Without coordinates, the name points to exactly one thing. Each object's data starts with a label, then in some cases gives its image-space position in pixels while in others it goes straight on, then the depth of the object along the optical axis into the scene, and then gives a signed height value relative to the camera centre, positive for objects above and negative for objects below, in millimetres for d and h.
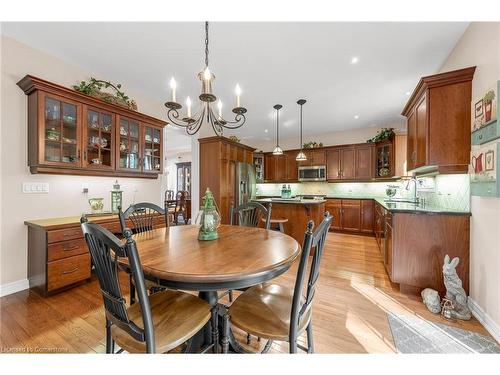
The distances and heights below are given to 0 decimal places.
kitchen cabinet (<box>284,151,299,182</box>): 6473 +601
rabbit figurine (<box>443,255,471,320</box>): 1898 -955
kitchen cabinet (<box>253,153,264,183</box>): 6844 +644
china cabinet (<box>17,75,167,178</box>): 2299 +648
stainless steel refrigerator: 4808 +61
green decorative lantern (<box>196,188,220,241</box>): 1510 -259
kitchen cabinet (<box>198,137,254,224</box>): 4348 +333
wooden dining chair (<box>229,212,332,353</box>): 1024 -731
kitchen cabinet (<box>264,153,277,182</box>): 6816 +609
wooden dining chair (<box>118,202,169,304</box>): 1697 -356
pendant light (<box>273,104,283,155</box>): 4146 +1578
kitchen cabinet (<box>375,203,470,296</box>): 2102 -632
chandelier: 1586 +668
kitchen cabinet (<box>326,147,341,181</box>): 5805 +645
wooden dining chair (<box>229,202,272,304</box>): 2238 -315
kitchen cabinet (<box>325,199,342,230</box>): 5496 -625
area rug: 1512 -1170
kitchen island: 3744 -489
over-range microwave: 5961 +381
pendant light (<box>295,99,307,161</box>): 3841 +1566
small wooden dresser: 2178 -778
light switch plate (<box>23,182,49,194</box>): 2375 -46
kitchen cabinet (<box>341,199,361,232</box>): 5250 -732
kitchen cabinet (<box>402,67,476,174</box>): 2061 +684
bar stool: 3929 -761
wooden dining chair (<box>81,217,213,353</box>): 880 -673
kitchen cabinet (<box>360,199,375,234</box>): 5094 -718
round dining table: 979 -403
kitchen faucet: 3601 -144
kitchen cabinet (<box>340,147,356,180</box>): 5609 +631
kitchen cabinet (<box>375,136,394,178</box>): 4914 +683
